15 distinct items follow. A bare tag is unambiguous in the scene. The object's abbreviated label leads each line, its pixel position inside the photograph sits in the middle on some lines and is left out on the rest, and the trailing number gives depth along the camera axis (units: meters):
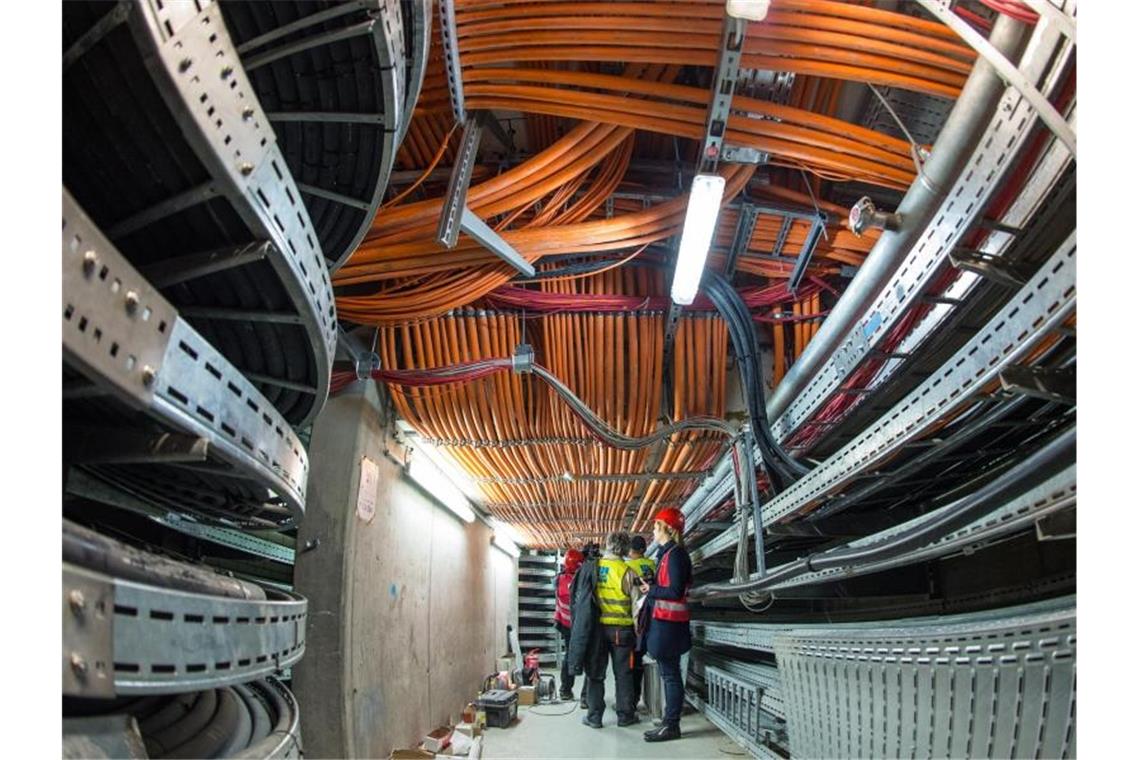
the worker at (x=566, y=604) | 5.86
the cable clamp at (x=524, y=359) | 3.03
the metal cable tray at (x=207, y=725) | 0.88
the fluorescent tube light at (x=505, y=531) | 7.67
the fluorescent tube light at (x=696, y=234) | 2.09
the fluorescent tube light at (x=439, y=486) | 4.07
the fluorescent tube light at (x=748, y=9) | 1.57
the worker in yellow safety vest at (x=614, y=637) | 4.48
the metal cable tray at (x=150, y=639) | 0.67
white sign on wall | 3.18
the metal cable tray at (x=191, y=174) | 0.84
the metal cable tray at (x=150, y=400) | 0.71
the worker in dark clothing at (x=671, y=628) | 3.83
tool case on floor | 4.55
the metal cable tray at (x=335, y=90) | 1.13
